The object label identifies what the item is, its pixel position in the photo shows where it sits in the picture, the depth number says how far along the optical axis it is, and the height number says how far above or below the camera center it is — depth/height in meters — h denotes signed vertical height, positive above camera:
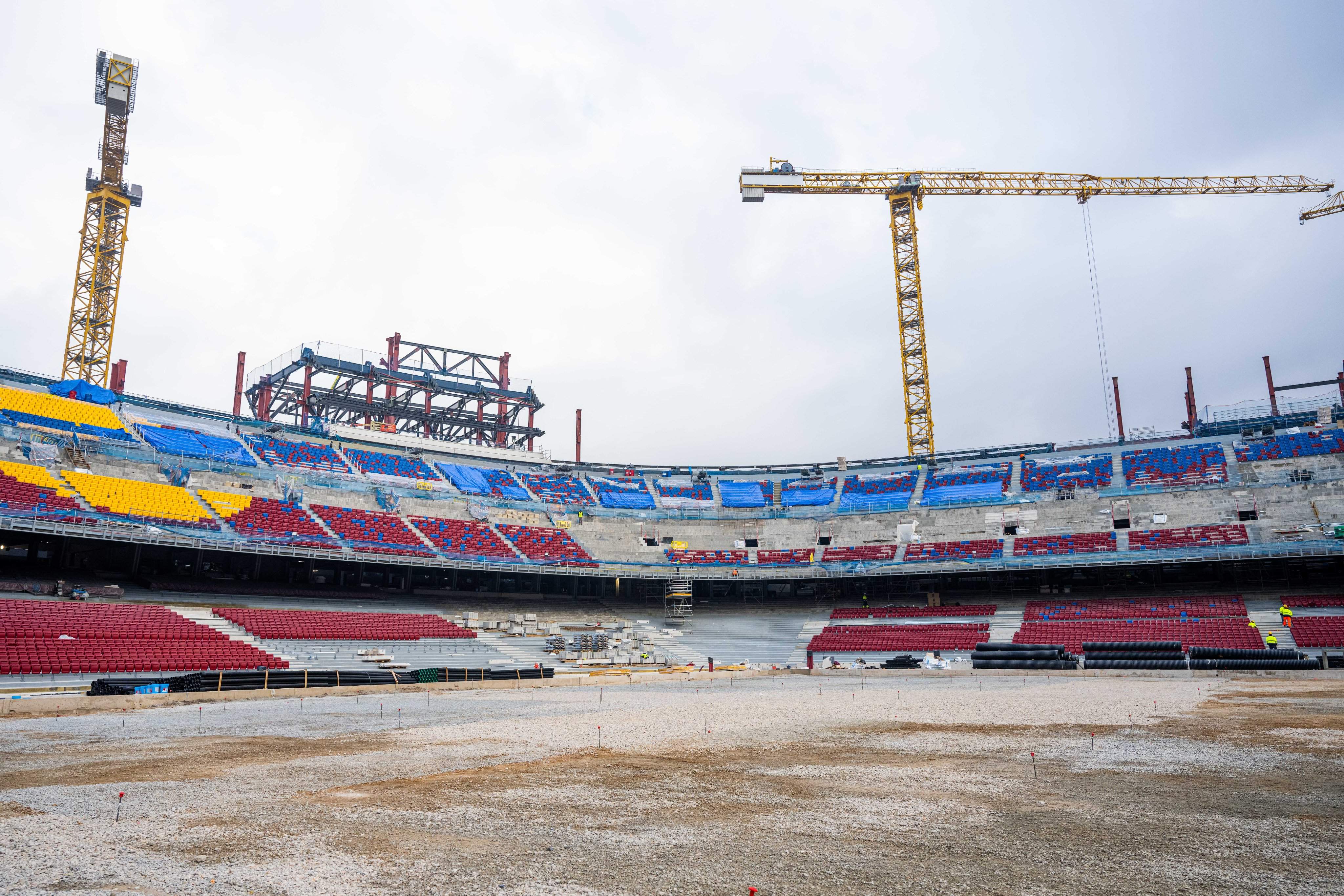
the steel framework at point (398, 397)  62.66 +16.18
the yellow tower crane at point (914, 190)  74.56 +37.76
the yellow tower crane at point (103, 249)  65.44 +28.89
